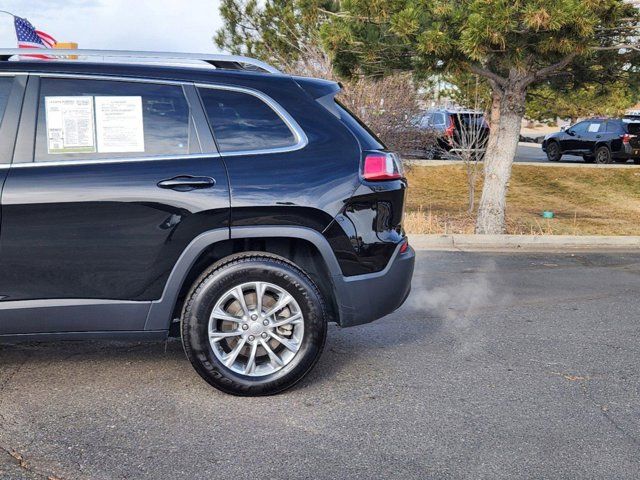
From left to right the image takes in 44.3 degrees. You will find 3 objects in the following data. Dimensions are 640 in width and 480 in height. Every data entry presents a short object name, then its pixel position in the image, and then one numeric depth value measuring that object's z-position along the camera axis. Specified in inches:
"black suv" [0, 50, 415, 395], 168.1
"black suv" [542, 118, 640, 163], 946.7
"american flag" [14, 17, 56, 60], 453.9
